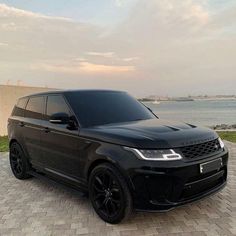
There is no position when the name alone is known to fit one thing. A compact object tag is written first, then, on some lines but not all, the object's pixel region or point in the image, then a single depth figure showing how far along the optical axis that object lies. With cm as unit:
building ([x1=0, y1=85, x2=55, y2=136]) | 1302
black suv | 362
